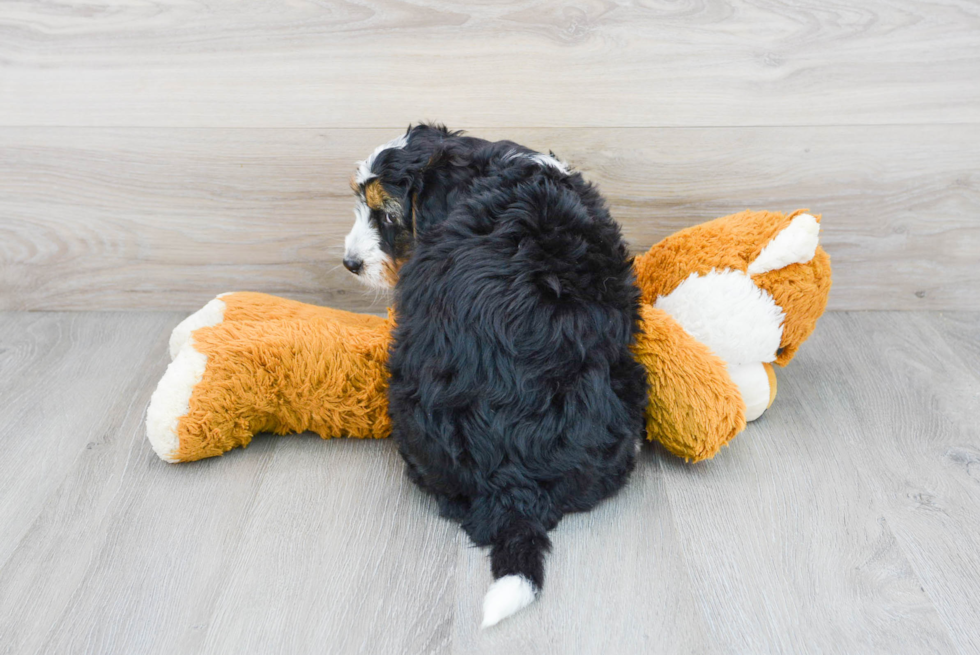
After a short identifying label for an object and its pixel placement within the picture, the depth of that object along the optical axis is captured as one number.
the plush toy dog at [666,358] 1.45
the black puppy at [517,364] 1.29
